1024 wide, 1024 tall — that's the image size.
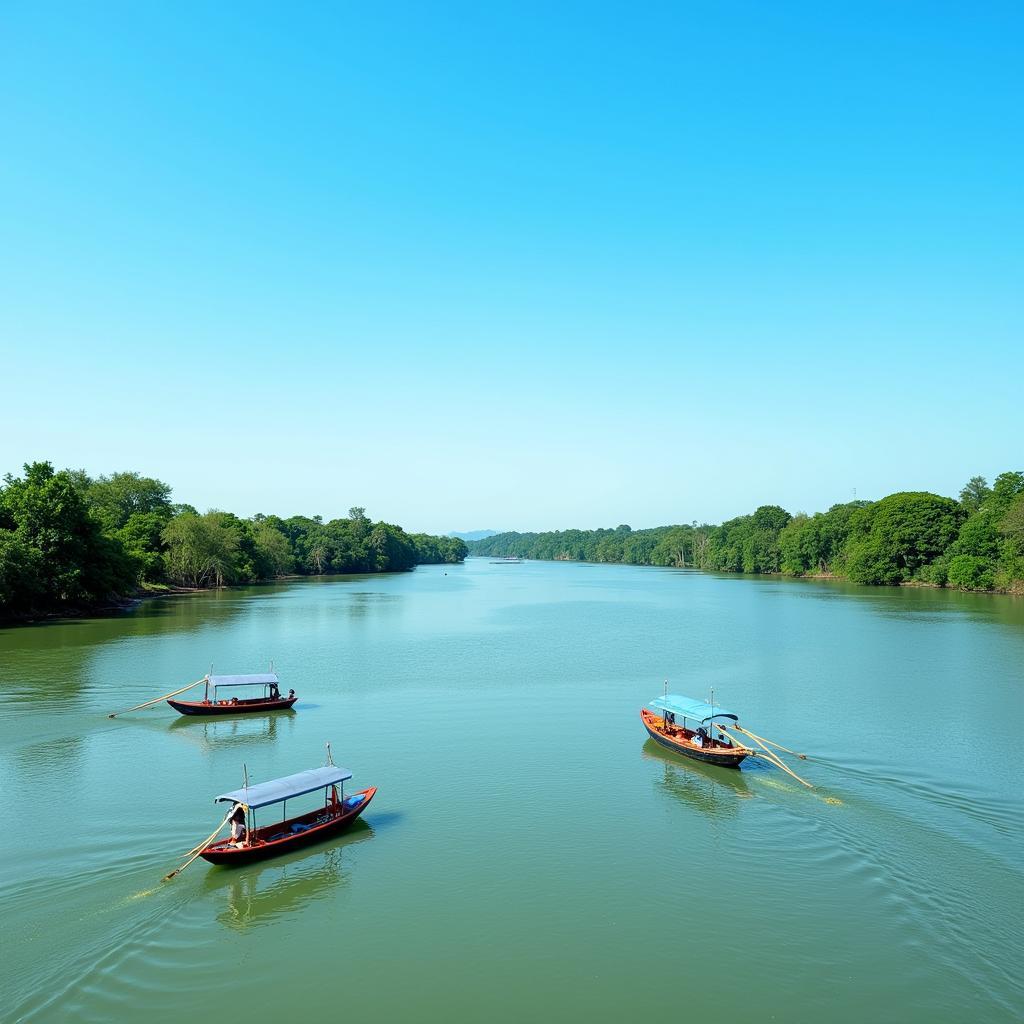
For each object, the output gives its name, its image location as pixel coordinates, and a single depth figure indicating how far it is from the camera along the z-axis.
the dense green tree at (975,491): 112.94
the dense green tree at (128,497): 93.75
